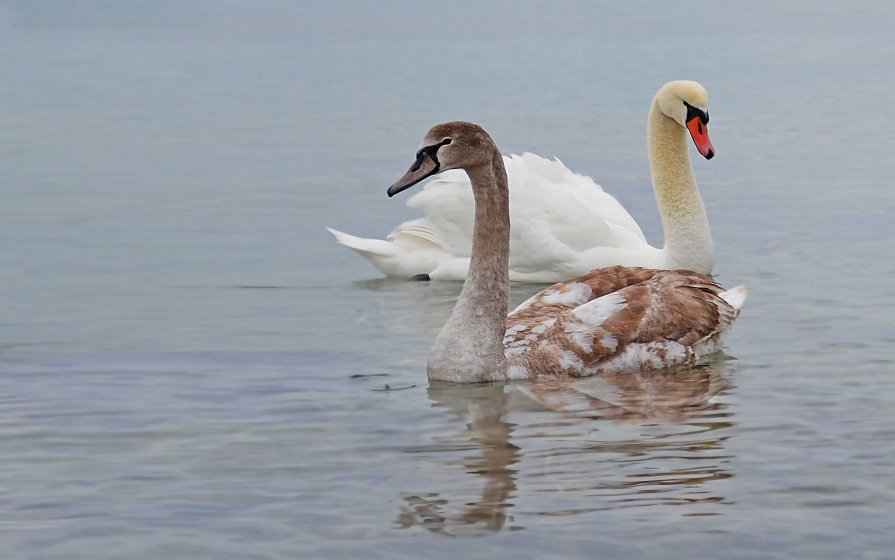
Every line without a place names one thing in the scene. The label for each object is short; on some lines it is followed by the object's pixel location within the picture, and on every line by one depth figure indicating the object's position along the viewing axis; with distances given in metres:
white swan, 24.33
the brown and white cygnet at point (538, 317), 18.31
